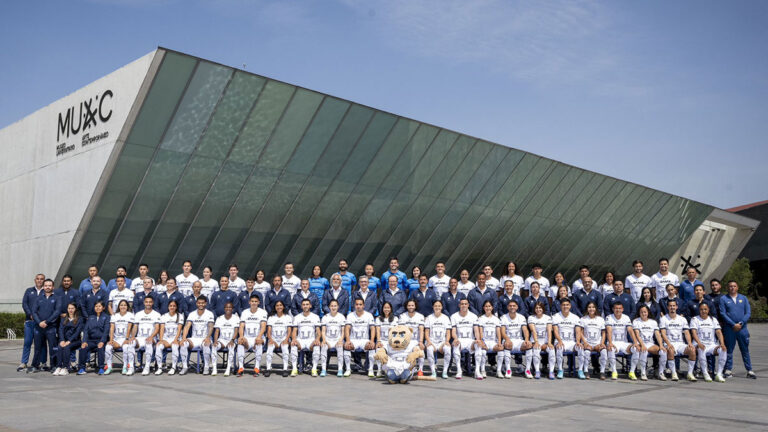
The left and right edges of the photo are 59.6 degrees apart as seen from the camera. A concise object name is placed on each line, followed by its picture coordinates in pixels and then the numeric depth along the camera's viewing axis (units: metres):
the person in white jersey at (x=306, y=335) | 12.05
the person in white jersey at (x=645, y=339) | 11.73
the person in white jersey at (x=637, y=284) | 13.92
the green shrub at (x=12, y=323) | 19.44
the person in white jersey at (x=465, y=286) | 13.53
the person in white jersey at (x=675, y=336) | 11.79
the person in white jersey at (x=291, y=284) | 14.02
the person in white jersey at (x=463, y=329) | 12.12
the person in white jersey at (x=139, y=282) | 13.12
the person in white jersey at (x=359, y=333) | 12.06
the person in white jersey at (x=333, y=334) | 12.04
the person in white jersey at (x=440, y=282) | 14.00
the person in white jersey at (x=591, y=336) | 11.94
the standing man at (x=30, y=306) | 12.27
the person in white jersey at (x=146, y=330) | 11.88
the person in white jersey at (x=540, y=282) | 13.91
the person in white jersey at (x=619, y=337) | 11.88
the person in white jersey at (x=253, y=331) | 11.91
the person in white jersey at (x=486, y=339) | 11.80
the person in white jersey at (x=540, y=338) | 11.86
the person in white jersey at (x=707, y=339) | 11.55
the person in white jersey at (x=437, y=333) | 11.96
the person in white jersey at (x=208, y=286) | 13.41
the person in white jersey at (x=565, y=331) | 11.98
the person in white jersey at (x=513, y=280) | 13.73
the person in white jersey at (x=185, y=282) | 13.83
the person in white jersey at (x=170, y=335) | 11.91
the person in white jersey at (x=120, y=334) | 11.72
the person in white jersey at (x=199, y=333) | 11.94
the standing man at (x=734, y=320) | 12.38
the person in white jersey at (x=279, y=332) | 12.05
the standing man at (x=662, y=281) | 13.72
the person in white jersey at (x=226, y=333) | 12.00
